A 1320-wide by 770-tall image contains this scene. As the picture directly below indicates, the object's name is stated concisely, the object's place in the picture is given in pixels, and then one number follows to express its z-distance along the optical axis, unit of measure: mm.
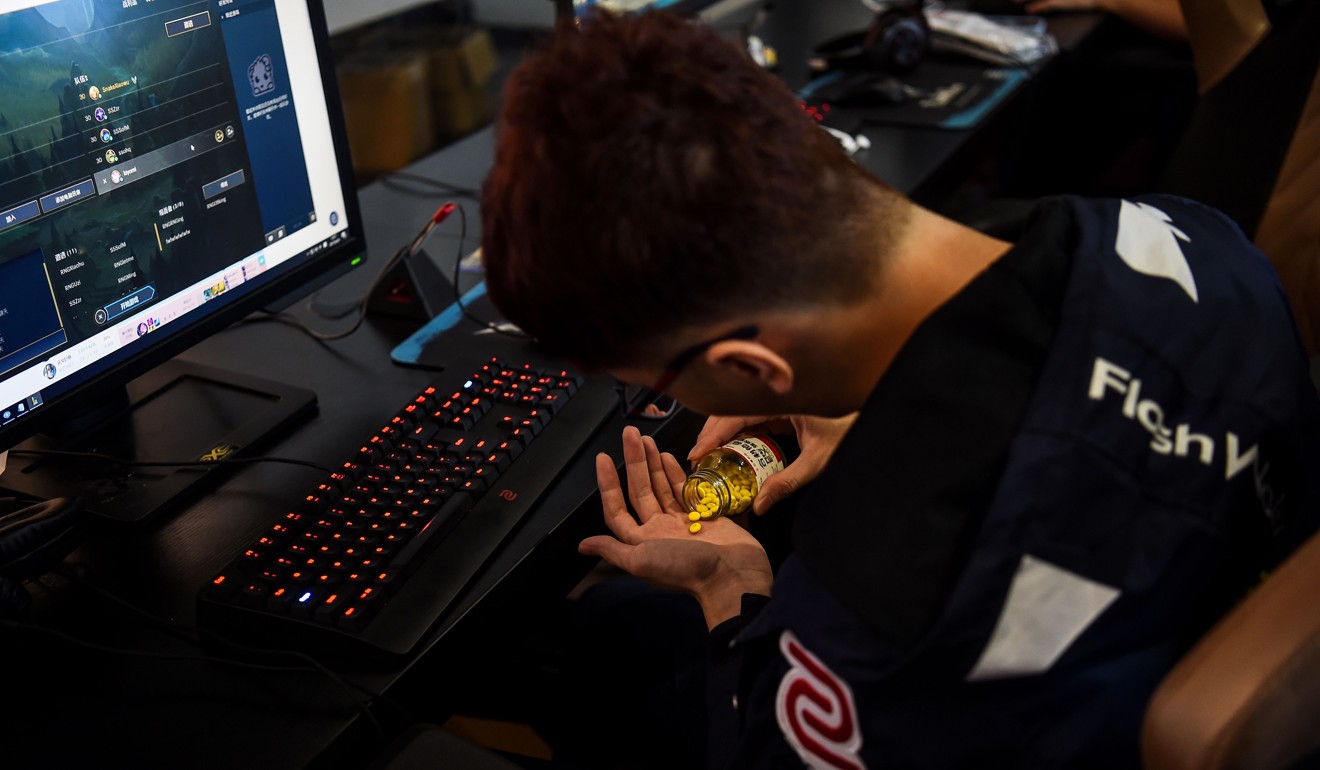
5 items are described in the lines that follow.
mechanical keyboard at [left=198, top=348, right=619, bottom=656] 806
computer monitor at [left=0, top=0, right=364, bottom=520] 885
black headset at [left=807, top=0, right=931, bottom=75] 1914
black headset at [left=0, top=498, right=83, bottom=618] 822
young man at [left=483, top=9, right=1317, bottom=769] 603
